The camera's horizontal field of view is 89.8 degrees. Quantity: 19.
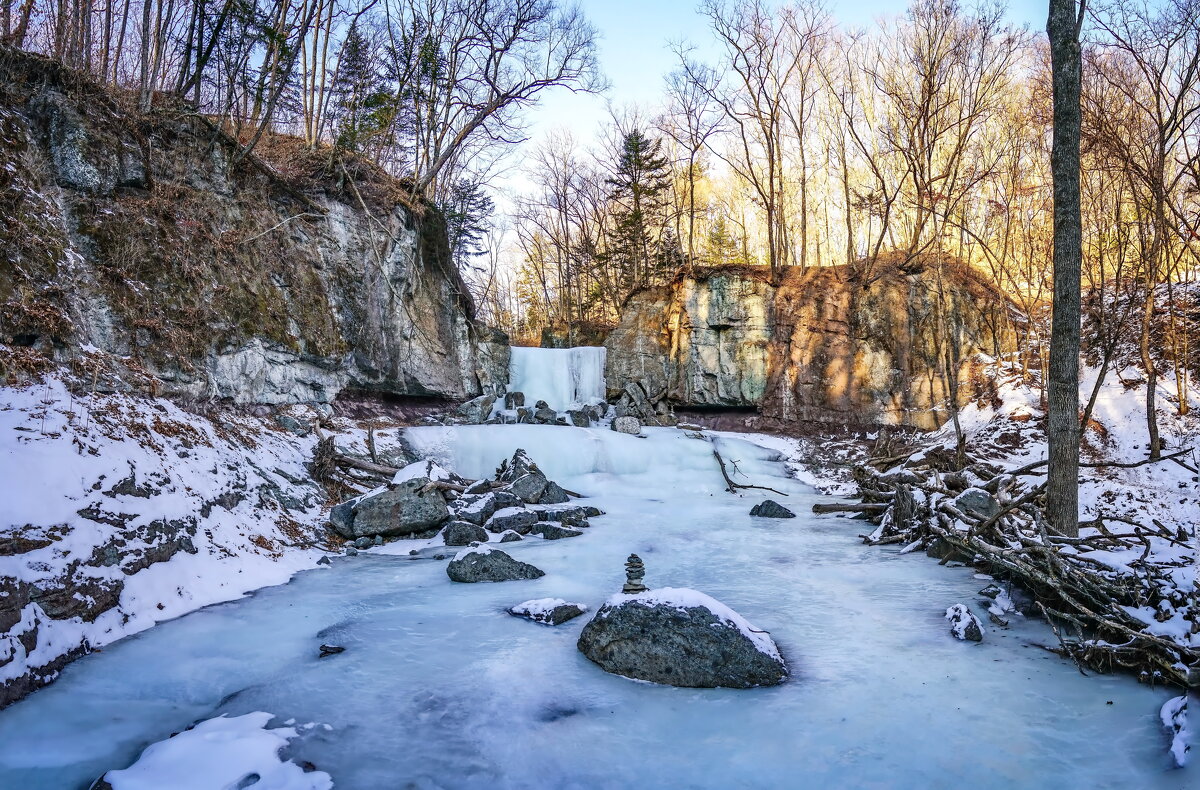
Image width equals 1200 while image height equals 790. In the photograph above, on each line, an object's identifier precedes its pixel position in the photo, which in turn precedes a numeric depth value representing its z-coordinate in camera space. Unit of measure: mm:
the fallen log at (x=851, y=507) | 9898
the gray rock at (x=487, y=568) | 6461
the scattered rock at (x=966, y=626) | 4594
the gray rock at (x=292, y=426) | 10703
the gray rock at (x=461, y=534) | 8148
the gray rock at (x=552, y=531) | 8742
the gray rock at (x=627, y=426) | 16688
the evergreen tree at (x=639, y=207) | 24188
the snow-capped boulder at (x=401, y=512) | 8266
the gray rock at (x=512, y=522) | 8930
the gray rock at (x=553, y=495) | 10883
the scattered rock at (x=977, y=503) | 7605
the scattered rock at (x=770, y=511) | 10297
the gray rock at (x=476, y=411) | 15961
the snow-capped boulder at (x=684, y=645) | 3922
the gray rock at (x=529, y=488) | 10570
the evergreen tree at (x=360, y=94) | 16203
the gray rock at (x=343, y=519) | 8133
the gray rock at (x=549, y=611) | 5168
